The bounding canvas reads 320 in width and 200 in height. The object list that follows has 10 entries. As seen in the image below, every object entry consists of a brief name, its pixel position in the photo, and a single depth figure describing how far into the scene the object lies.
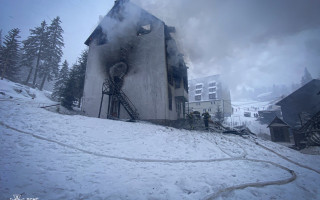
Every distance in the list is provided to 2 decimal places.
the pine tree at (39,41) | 32.97
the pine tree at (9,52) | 27.72
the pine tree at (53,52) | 33.47
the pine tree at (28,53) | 31.78
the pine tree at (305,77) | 60.69
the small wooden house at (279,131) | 18.86
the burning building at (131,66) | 14.30
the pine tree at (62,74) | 32.28
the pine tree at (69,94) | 18.92
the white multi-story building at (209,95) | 41.41
